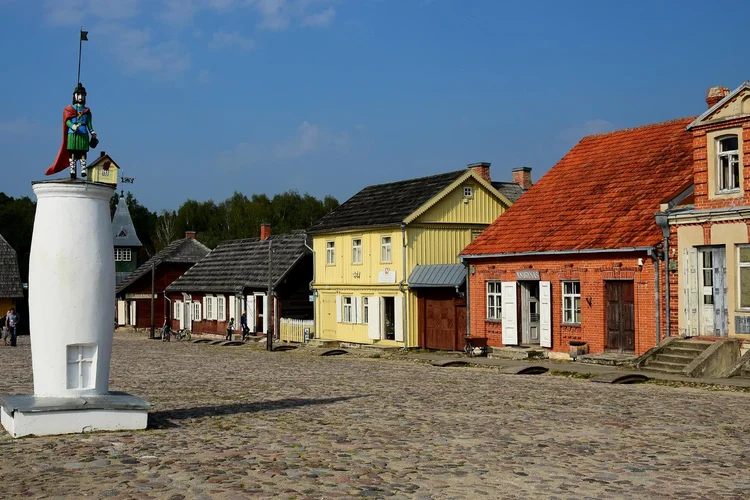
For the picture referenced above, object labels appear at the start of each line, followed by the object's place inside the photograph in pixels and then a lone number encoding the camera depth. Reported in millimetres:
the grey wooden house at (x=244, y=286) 43375
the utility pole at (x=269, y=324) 35719
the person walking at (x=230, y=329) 43875
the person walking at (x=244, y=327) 43275
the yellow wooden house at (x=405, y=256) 33812
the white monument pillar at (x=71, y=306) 12742
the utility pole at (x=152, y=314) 49134
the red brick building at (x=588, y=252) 24656
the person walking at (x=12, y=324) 39844
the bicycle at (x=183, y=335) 46719
